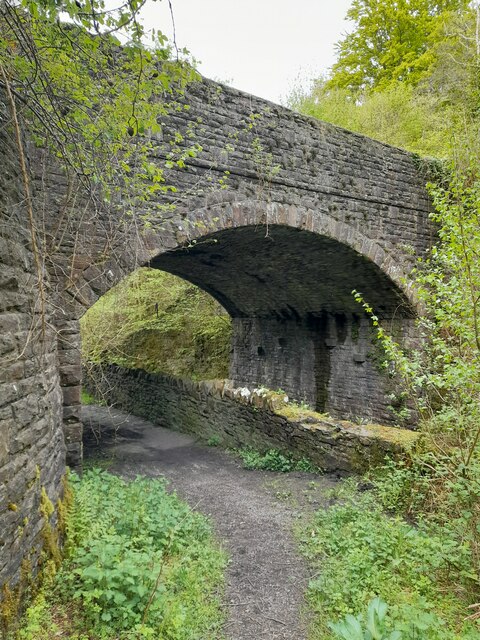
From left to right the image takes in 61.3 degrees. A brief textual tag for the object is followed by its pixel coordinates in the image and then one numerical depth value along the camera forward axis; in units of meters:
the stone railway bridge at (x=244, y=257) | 2.57
